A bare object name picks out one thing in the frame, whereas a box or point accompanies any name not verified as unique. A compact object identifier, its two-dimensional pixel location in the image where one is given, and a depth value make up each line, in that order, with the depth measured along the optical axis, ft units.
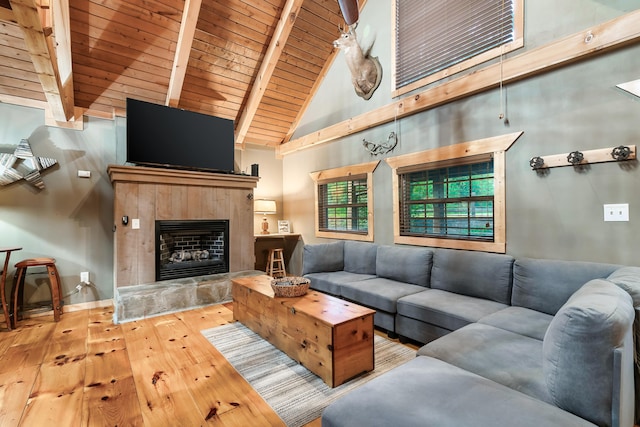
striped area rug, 6.21
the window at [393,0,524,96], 9.57
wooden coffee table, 6.78
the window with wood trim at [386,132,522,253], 9.69
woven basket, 8.70
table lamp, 18.10
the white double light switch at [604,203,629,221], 7.34
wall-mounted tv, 12.78
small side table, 10.51
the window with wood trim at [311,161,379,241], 14.33
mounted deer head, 13.64
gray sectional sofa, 3.59
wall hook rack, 7.23
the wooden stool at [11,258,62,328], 10.89
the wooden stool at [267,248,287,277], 17.74
